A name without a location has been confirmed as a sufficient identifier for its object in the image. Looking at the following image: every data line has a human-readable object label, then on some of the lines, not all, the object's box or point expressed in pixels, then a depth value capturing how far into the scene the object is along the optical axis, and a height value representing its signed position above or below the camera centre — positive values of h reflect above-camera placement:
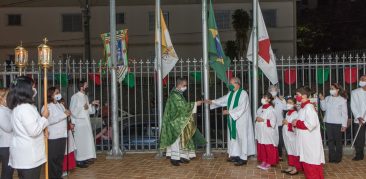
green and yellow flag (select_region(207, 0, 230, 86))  10.94 +0.79
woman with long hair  5.88 -0.47
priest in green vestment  10.28 -0.78
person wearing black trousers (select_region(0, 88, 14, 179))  7.19 -0.82
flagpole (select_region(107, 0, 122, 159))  11.05 +0.00
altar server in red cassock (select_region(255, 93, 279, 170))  9.42 -0.87
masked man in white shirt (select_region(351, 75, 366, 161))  10.30 -0.52
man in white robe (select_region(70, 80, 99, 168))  10.13 -0.75
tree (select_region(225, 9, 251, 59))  25.82 +2.59
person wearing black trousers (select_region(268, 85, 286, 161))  10.10 -0.35
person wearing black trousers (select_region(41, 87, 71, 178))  8.37 -0.76
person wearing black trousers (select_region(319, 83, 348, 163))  10.15 -0.65
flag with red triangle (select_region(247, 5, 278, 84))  11.09 +0.71
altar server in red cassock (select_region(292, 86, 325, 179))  8.07 -0.87
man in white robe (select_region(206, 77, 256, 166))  10.10 -0.71
